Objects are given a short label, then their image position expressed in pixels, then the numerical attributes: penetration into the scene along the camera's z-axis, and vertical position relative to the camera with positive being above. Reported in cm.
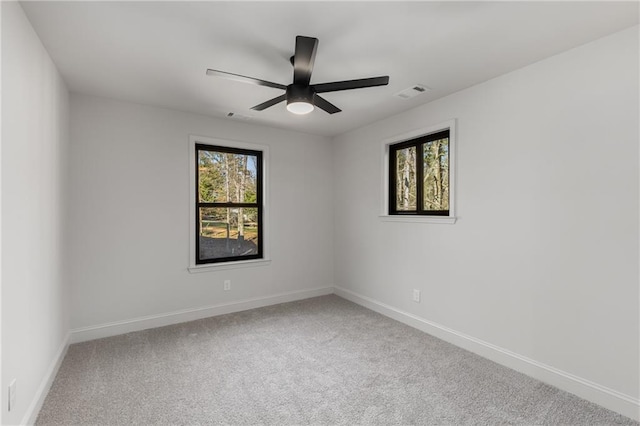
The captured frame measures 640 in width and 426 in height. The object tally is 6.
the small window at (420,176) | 332 +41
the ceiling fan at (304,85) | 200 +86
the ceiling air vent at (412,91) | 293 +114
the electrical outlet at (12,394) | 164 -93
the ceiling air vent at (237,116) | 372 +113
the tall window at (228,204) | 389 +11
